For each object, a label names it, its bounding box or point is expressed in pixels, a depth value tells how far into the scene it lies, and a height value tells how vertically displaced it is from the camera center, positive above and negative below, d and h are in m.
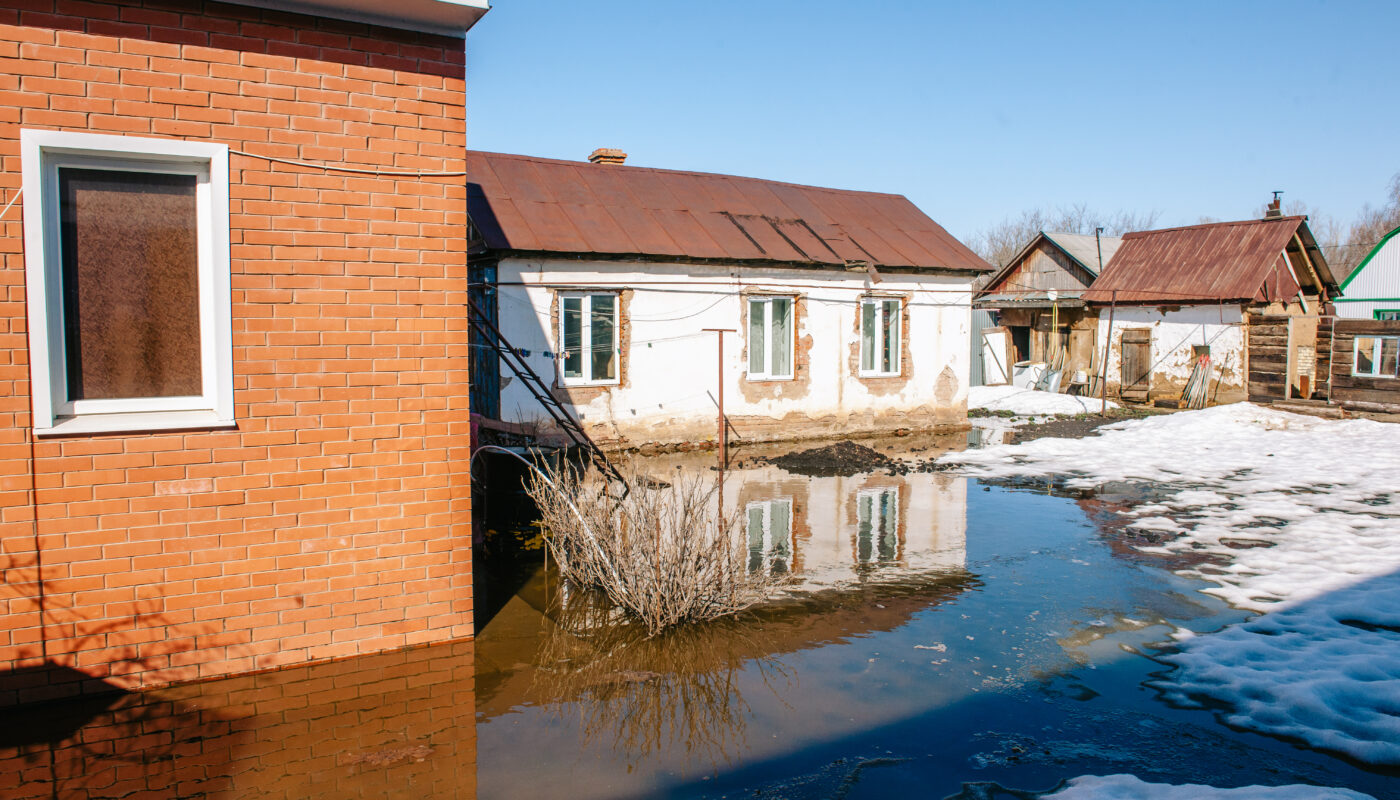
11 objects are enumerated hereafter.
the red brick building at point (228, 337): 4.53 +0.12
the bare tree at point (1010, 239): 67.44 +10.00
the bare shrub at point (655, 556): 6.02 -1.41
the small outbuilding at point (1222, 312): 21.08 +1.27
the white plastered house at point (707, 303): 14.26 +1.06
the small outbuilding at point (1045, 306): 25.23 +1.65
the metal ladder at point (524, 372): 13.70 -0.21
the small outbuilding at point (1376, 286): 30.59 +2.73
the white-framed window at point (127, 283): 4.55 +0.42
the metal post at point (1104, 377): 20.49 -0.44
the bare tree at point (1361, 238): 64.44 +10.69
